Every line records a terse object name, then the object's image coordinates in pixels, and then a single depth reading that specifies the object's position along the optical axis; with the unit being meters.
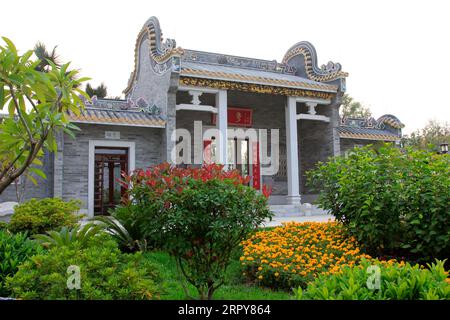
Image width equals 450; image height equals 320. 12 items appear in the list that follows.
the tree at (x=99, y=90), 18.64
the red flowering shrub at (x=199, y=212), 3.13
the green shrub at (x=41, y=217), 6.54
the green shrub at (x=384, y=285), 2.09
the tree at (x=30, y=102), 3.15
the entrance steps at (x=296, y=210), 12.01
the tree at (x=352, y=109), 35.41
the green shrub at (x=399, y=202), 4.88
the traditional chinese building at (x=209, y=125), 10.88
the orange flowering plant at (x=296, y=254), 4.63
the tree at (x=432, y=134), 27.69
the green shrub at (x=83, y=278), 2.58
